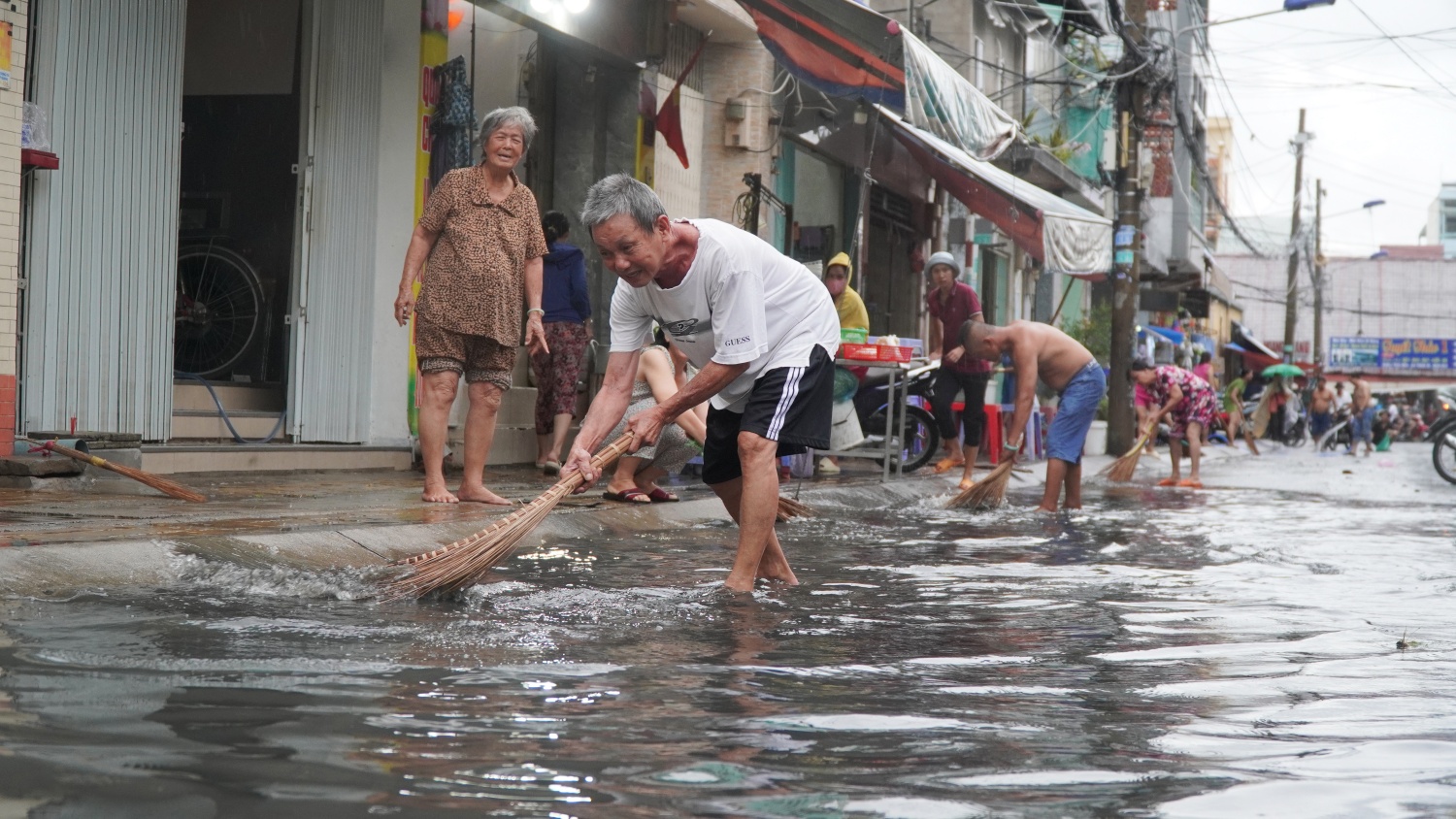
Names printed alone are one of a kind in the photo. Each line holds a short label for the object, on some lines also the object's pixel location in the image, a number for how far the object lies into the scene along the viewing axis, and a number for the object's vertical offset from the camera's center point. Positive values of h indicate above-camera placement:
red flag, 12.82 +2.46
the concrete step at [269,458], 8.00 -0.39
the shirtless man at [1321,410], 33.25 +0.39
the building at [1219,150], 69.25 +13.38
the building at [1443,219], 89.25 +13.17
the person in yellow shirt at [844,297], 11.19 +0.87
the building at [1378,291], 70.06 +6.67
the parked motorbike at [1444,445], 16.66 -0.16
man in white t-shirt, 4.62 +0.24
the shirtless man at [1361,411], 32.01 +0.42
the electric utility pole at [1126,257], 20.03 +2.23
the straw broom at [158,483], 6.29 -0.41
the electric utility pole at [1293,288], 46.49 +4.43
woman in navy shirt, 9.50 +0.48
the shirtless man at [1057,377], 10.04 +0.29
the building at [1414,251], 77.20 +9.66
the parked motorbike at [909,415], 12.97 -0.02
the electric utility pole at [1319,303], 50.64 +4.46
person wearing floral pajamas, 14.66 +0.21
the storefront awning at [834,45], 10.33 +2.59
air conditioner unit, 13.80 +2.69
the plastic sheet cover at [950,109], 10.36 +2.34
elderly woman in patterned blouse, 6.90 +0.49
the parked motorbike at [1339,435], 30.95 -0.15
